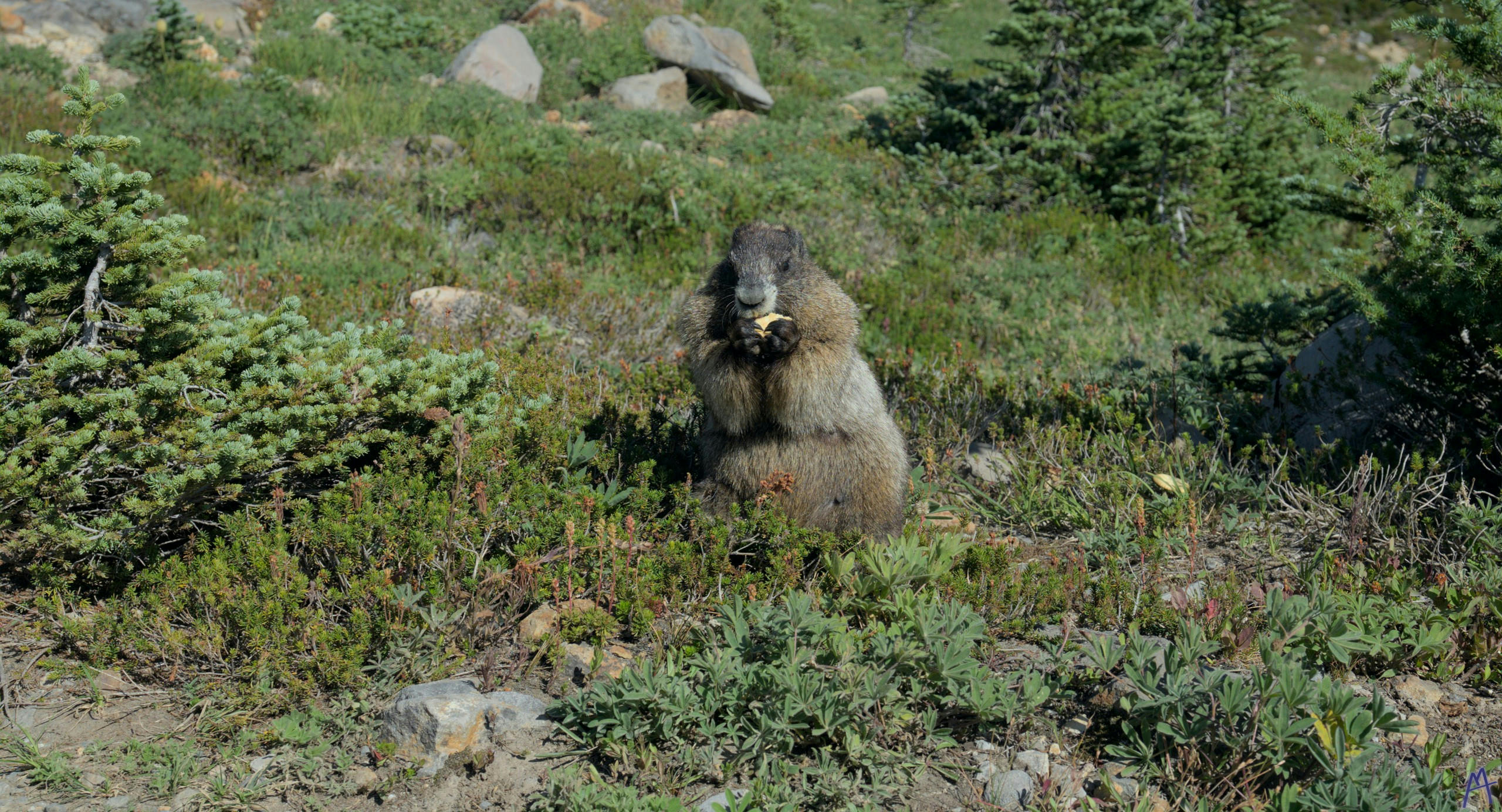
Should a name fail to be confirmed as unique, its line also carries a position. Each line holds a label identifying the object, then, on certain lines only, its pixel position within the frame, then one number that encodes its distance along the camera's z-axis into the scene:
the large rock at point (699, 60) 18.30
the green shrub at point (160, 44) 14.23
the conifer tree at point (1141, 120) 11.64
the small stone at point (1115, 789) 3.42
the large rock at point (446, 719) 3.66
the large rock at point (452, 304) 8.21
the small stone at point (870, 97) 19.69
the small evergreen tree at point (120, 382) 4.13
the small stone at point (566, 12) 20.89
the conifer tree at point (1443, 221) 5.11
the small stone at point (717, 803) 3.22
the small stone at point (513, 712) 3.77
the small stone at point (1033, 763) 3.64
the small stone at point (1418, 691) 4.04
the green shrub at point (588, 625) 4.25
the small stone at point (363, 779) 3.55
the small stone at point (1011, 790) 3.48
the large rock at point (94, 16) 16.08
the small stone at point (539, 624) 4.37
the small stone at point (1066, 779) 3.48
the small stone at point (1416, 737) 3.69
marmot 4.88
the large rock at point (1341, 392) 6.04
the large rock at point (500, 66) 16.27
